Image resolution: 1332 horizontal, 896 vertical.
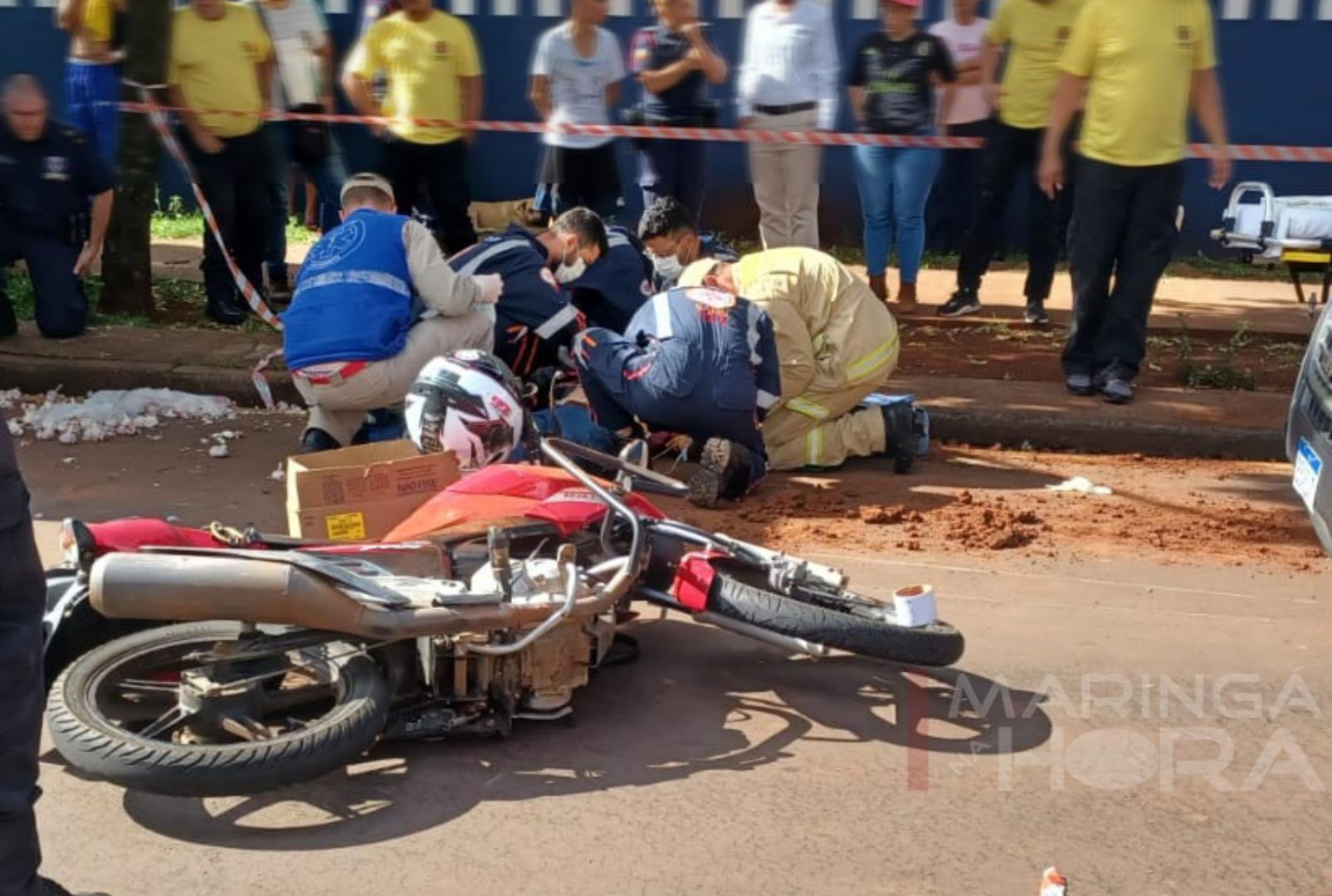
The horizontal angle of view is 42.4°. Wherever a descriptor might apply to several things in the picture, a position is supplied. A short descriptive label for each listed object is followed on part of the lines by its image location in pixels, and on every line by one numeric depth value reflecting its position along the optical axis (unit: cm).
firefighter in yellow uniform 782
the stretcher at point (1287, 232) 1084
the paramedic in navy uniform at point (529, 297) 820
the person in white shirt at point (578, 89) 1041
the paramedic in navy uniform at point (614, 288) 853
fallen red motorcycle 436
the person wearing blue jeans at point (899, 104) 1014
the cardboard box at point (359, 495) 580
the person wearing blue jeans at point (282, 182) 1107
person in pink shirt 1070
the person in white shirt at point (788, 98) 1017
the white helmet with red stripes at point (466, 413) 612
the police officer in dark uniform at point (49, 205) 938
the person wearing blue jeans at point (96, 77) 1038
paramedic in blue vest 750
